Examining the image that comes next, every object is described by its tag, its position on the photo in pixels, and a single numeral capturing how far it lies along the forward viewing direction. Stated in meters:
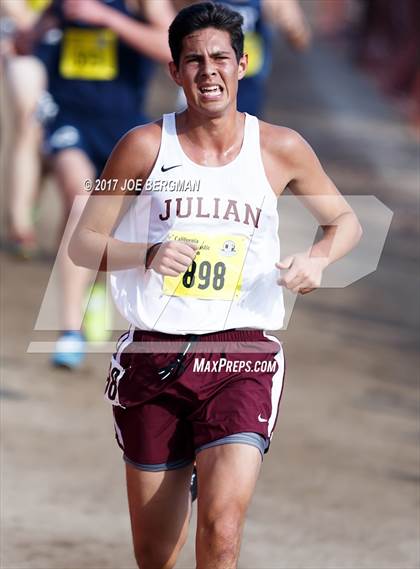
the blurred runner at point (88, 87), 13.80
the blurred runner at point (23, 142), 18.56
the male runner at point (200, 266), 7.67
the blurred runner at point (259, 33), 15.73
